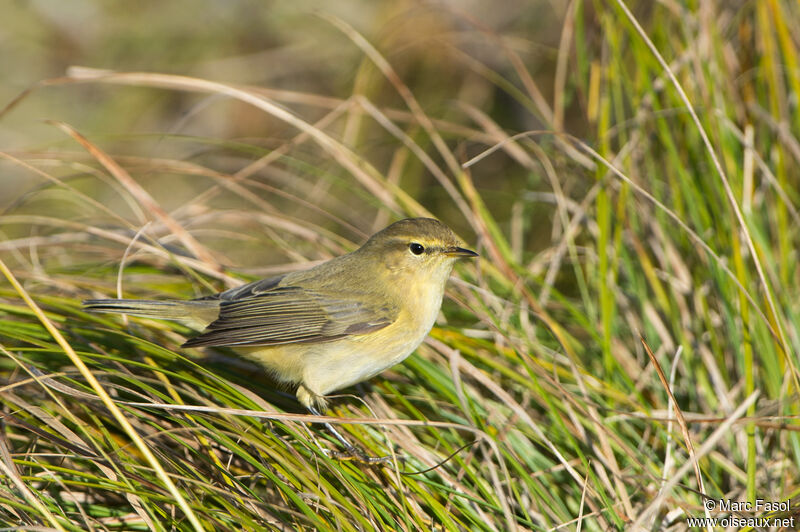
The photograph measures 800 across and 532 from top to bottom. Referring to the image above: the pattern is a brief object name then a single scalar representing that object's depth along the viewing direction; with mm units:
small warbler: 5383
